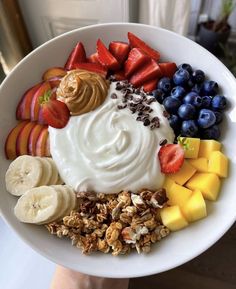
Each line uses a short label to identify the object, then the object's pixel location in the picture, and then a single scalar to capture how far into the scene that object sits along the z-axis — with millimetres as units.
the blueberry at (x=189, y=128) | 216
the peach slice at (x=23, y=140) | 222
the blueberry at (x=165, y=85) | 231
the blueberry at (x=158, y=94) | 232
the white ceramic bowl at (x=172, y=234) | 186
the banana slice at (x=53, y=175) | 214
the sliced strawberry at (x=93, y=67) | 236
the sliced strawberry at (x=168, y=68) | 235
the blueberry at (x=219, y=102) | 216
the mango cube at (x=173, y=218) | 190
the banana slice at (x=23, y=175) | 205
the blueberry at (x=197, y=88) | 228
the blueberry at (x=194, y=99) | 221
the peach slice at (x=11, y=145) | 222
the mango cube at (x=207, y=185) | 196
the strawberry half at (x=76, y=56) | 239
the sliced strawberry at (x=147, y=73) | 233
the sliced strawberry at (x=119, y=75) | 242
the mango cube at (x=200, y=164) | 207
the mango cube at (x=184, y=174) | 205
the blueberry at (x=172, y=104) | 224
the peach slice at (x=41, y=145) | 225
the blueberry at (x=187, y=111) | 217
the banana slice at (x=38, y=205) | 193
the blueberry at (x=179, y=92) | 224
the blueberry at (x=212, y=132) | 217
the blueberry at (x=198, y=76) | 228
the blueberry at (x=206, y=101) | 221
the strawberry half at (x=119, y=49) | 239
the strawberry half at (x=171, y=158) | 202
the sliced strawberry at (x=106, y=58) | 236
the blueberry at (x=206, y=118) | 213
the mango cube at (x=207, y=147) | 210
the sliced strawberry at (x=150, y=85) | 238
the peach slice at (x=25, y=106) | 231
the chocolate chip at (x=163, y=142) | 215
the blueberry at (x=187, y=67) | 230
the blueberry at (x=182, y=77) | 226
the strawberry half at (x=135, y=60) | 232
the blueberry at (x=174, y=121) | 223
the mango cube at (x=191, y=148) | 208
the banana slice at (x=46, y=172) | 209
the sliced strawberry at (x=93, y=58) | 242
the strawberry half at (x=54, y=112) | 215
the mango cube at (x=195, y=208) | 190
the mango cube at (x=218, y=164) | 202
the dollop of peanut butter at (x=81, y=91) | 217
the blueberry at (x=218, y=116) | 218
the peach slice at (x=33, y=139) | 225
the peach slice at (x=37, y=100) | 229
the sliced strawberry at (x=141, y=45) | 237
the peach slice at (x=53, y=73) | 243
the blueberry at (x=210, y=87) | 222
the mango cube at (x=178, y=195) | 197
